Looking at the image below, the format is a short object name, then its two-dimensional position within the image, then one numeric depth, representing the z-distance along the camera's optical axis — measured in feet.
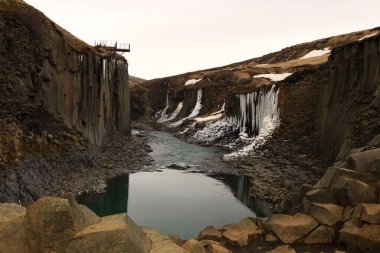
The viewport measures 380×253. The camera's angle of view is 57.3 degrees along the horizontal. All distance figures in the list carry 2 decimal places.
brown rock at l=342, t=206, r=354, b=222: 31.48
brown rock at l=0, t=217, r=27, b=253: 23.68
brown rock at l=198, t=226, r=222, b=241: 35.32
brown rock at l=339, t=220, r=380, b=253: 27.04
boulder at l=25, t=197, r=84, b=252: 23.22
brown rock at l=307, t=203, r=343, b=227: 32.04
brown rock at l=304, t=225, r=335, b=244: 31.04
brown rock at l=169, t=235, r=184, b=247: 34.36
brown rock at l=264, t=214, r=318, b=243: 32.14
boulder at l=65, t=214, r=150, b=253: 22.85
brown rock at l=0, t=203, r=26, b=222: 26.52
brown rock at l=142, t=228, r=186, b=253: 25.68
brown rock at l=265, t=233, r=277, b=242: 33.34
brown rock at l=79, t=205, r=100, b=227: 25.68
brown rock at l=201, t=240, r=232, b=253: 30.50
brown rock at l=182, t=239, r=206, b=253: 29.30
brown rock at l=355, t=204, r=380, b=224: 28.35
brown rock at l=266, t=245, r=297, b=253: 29.85
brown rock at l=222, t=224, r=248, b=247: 33.73
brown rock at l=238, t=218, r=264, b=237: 35.22
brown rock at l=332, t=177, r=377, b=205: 31.50
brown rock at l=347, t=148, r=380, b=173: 35.37
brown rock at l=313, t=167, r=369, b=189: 34.55
